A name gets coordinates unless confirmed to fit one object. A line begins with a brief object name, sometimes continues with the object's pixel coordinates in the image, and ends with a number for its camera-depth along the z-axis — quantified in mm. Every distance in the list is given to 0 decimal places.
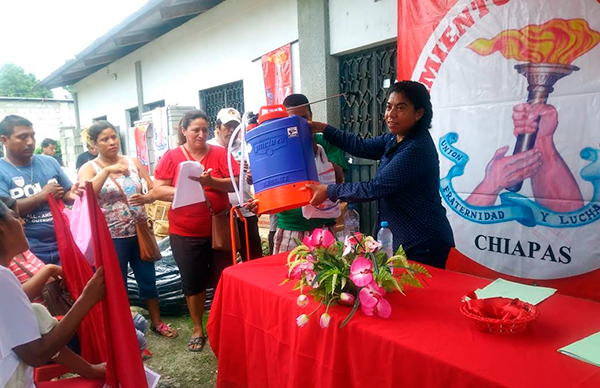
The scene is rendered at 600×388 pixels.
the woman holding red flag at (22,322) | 1199
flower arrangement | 1260
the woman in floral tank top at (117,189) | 2673
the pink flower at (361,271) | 1253
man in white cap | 2920
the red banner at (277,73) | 4664
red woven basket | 1089
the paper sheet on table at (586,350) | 964
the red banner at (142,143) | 7877
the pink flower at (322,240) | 1481
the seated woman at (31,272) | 1729
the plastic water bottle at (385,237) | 1778
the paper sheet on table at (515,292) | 1298
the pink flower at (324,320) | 1242
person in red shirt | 2650
